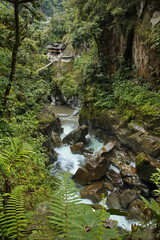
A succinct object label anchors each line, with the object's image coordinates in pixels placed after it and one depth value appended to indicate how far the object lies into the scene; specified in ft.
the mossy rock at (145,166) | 24.99
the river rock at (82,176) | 28.55
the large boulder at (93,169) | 28.71
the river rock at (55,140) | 41.49
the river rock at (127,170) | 27.68
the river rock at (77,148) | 39.63
